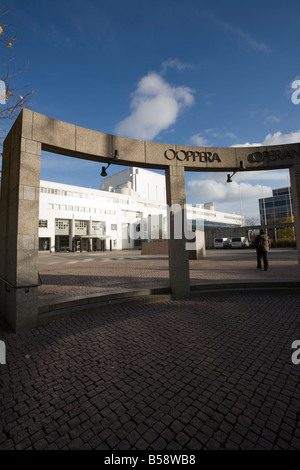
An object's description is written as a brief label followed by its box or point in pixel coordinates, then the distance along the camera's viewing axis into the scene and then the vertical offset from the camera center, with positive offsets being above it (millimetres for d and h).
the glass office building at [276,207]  73312 +12912
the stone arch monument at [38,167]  4469 +2124
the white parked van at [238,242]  42344 +566
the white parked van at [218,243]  45688 +576
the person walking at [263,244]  10500 +11
